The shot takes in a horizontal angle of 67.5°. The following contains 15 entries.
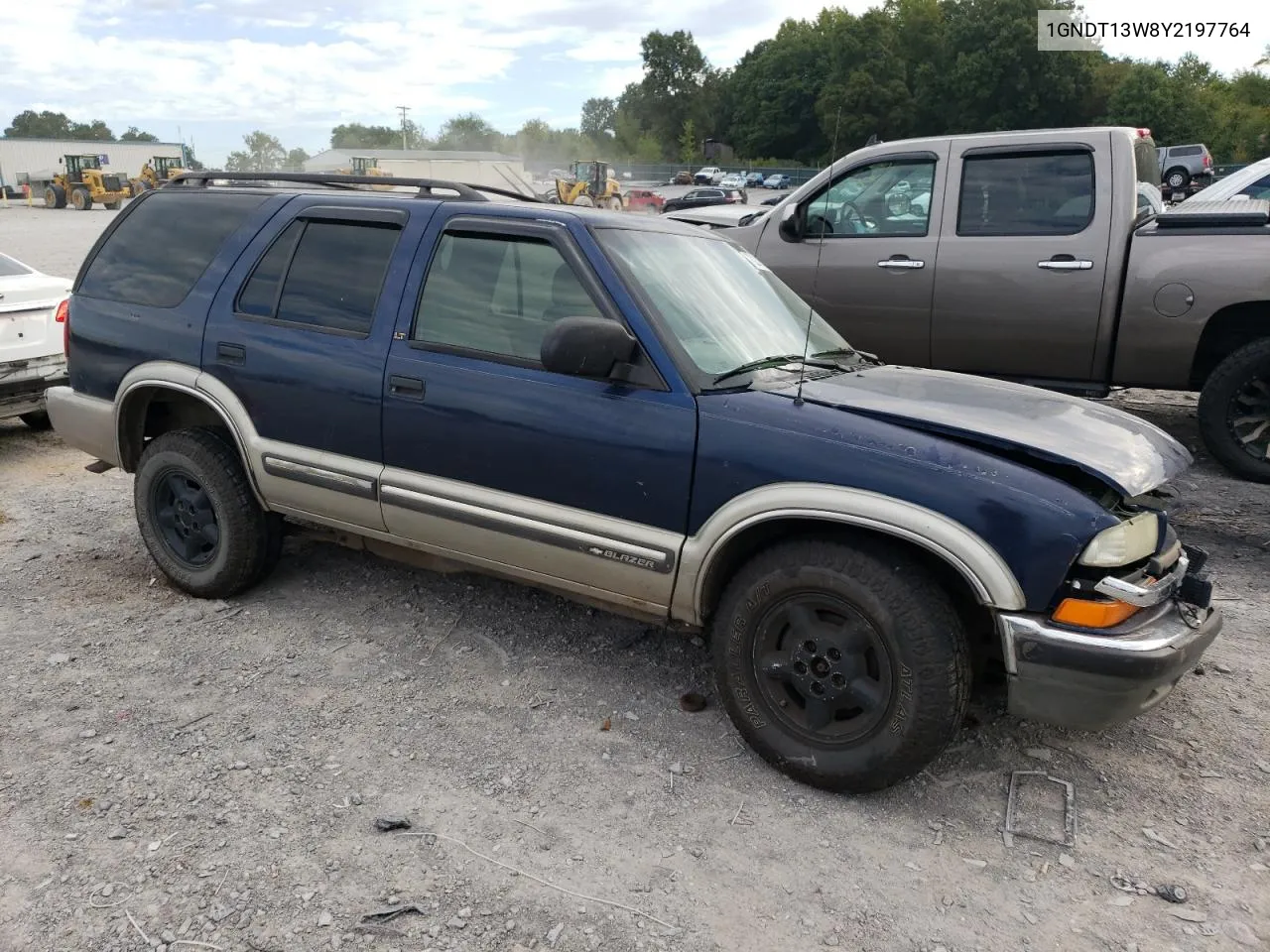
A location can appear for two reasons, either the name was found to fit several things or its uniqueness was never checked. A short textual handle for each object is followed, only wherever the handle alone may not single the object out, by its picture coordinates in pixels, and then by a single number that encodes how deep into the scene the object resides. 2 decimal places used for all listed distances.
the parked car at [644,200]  30.74
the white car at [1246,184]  7.73
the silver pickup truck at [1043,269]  5.62
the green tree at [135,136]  126.99
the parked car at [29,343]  6.28
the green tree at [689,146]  86.25
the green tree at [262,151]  130.50
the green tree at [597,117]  138.88
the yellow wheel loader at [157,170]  42.66
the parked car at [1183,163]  33.41
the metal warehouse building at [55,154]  59.69
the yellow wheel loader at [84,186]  42.12
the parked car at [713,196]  29.48
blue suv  2.69
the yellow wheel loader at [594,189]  29.20
